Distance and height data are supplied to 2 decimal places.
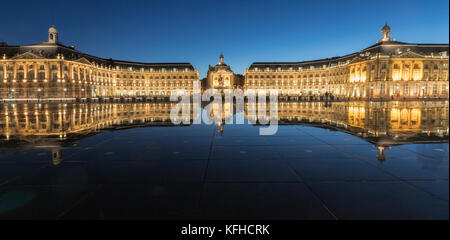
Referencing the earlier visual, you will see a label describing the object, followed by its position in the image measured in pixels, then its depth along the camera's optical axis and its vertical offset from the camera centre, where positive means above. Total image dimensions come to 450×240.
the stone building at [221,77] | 124.75 +16.26
